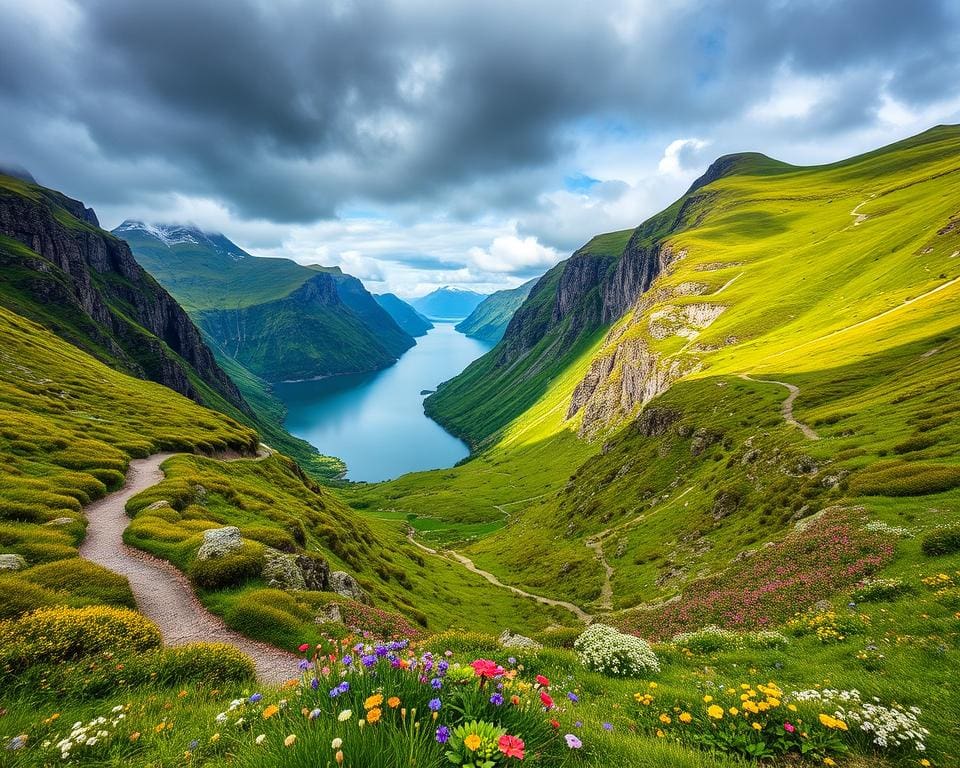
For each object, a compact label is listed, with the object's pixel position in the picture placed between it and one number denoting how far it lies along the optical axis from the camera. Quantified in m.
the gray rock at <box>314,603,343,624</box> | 16.83
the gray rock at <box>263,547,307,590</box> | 19.36
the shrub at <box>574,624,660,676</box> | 11.39
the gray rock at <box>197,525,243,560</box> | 19.38
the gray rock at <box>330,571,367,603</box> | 25.41
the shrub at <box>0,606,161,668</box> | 8.75
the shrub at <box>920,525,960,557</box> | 17.56
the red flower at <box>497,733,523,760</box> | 3.19
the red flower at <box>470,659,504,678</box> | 4.49
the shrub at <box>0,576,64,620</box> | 11.94
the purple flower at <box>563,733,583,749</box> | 4.07
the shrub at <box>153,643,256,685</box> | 9.29
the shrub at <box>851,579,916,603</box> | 15.09
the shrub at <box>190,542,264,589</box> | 18.28
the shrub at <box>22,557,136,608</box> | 14.49
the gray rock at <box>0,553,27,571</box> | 14.71
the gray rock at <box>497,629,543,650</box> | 17.78
